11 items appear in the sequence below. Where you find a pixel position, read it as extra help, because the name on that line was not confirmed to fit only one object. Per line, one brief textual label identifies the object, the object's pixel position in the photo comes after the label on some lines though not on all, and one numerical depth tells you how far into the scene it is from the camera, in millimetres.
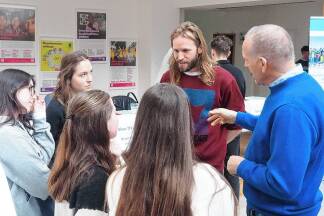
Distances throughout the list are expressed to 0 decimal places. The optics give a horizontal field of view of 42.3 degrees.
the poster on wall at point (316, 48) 3984
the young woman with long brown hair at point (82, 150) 1495
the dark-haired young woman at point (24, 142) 1712
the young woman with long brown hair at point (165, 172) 1178
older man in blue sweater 1431
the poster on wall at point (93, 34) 5527
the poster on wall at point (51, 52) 5230
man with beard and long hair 2240
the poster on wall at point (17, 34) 4911
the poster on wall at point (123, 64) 5887
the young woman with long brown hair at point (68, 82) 2285
